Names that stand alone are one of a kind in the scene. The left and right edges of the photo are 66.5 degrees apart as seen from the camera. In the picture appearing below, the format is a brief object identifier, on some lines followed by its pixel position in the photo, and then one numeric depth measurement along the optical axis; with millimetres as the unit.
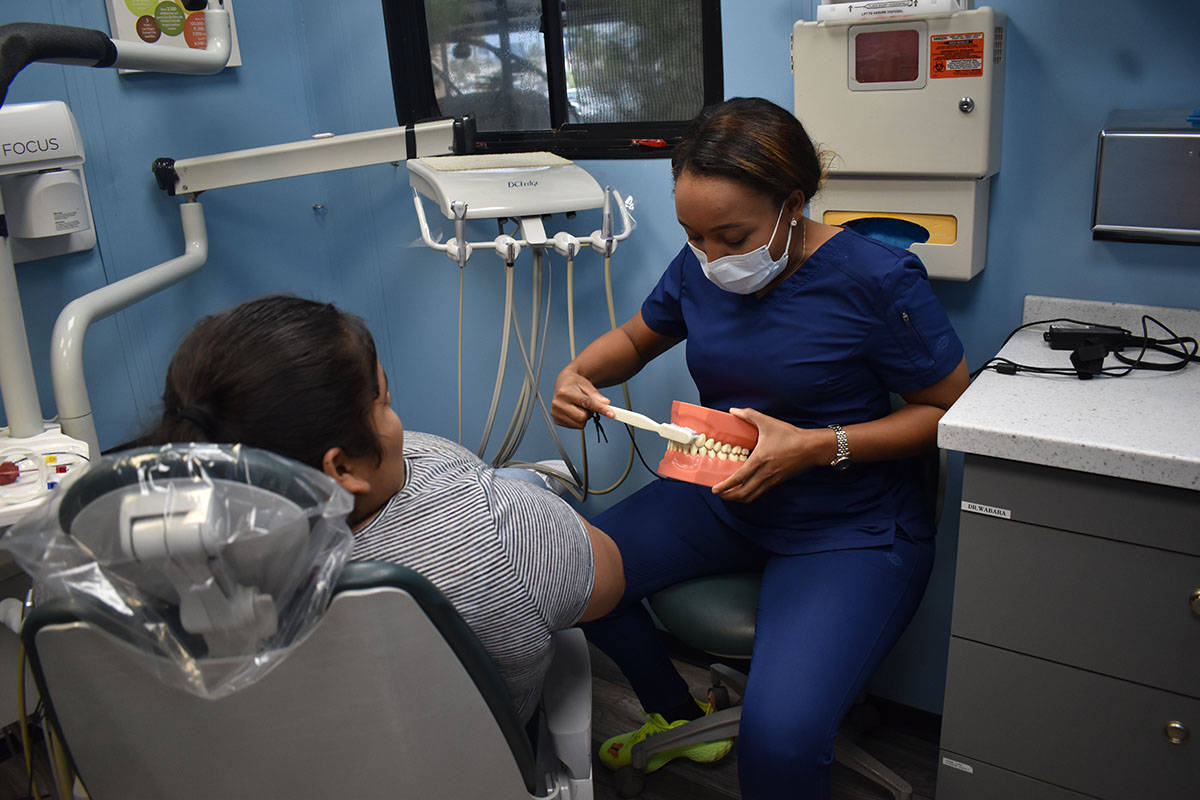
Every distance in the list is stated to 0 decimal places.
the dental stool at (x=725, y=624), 1431
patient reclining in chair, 824
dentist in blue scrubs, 1260
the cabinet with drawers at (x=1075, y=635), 1113
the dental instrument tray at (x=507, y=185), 1771
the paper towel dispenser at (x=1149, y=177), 1285
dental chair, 684
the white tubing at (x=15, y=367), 1446
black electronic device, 1394
